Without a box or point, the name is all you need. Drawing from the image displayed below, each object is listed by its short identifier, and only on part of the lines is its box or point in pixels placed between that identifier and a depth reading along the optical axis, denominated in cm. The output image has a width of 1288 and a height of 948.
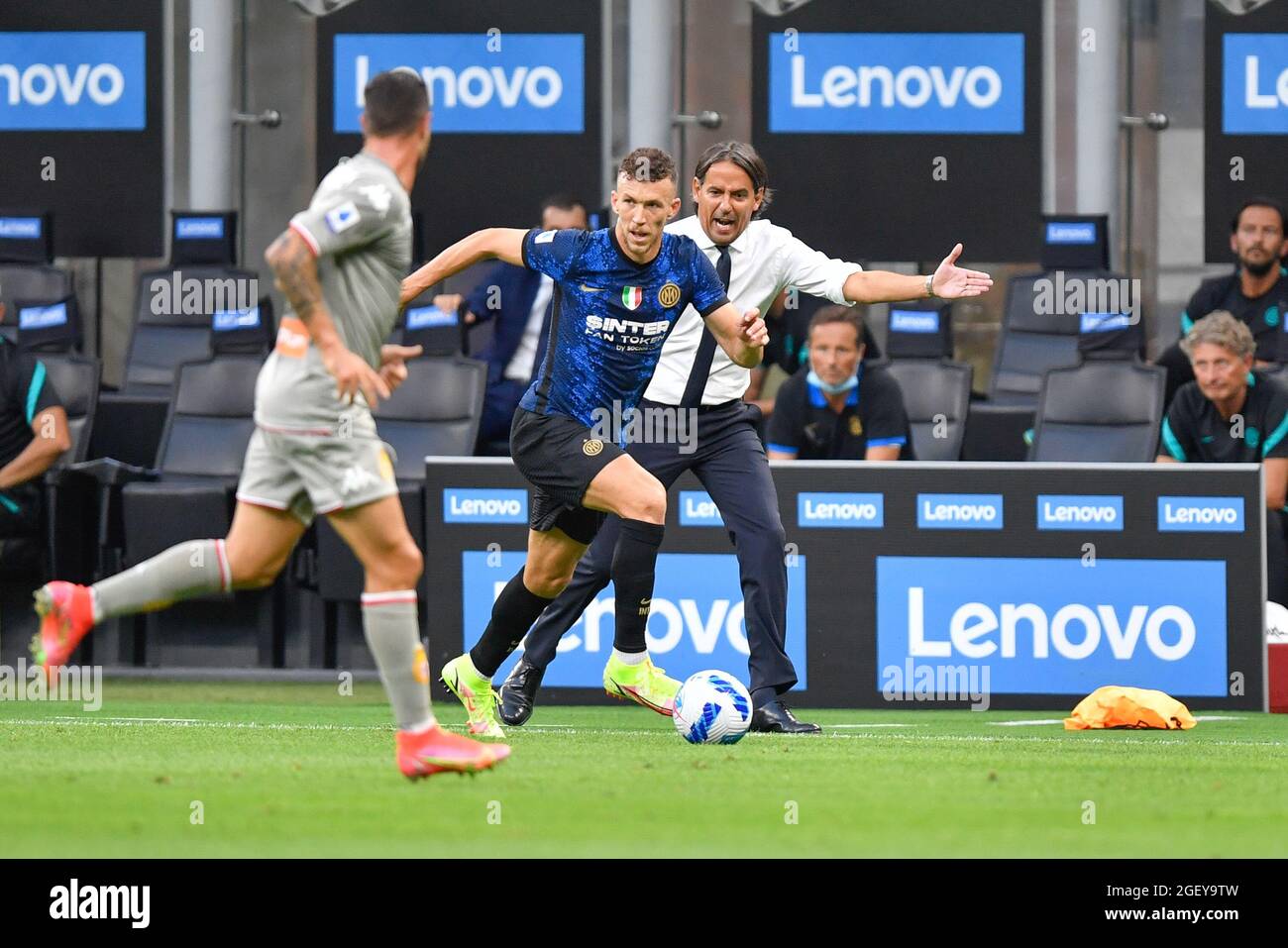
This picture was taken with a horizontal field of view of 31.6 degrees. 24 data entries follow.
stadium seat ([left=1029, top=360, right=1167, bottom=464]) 1214
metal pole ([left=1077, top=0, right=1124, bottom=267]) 1416
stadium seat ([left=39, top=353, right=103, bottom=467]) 1278
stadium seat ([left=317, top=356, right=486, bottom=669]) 1234
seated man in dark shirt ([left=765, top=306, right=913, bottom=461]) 1139
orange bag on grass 952
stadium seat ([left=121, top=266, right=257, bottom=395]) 1369
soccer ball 801
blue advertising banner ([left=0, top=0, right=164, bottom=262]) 1475
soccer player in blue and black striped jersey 776
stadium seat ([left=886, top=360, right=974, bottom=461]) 1261
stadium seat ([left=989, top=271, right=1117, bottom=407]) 1348
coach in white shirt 859
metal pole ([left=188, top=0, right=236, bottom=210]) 1474
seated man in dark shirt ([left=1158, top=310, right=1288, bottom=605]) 1110
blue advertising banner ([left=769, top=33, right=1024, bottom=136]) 1420
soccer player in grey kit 607
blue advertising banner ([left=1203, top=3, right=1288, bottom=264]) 1406
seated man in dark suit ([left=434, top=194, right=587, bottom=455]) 1266
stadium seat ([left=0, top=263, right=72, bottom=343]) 1397
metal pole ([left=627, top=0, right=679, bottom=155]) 1429
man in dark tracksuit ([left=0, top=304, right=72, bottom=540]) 1216
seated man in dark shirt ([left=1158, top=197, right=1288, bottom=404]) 1235
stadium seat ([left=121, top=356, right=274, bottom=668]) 1251
